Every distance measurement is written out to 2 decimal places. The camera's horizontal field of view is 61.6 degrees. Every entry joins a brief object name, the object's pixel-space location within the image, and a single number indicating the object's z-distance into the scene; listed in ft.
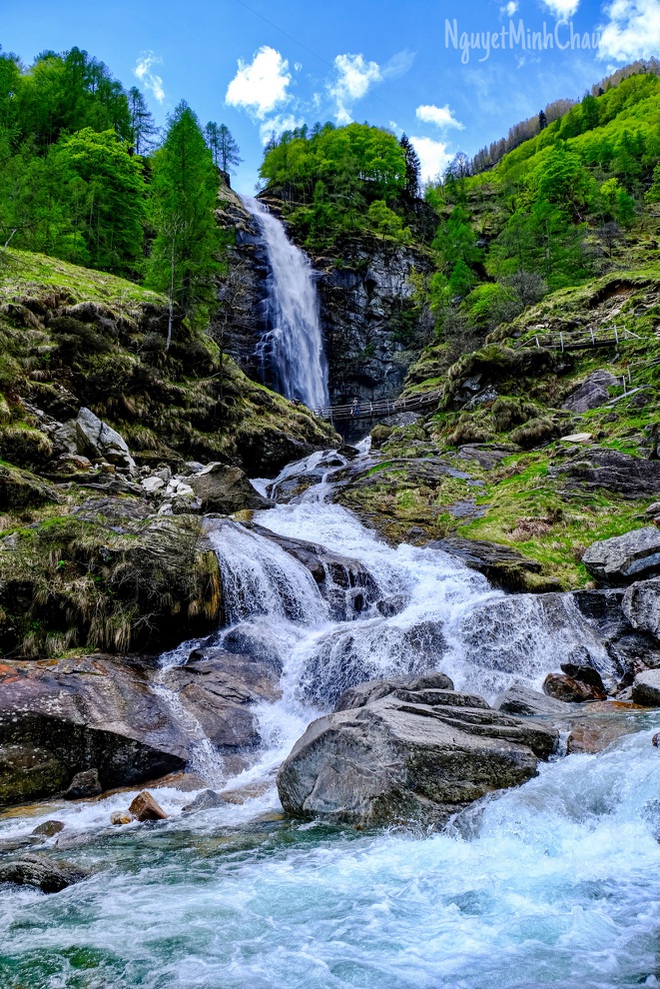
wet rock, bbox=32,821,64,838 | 20.96
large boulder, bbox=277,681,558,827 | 20.17
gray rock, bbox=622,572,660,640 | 38.45
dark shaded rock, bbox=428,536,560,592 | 48.72
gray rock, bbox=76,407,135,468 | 59.06
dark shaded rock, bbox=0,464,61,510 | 42.47
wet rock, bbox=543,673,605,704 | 34.68
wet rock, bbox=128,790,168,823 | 22.62
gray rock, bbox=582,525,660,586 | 43.86
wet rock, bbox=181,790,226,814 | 23.76
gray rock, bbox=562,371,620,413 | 86.99
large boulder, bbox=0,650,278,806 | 24.88
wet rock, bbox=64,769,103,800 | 24.72
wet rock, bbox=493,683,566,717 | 30.42
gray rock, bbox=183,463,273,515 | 61.46
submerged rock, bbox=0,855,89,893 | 16.35
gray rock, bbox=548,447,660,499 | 60.80
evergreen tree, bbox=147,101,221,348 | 89.30
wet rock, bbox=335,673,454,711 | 28.91
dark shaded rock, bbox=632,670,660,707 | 31.13
